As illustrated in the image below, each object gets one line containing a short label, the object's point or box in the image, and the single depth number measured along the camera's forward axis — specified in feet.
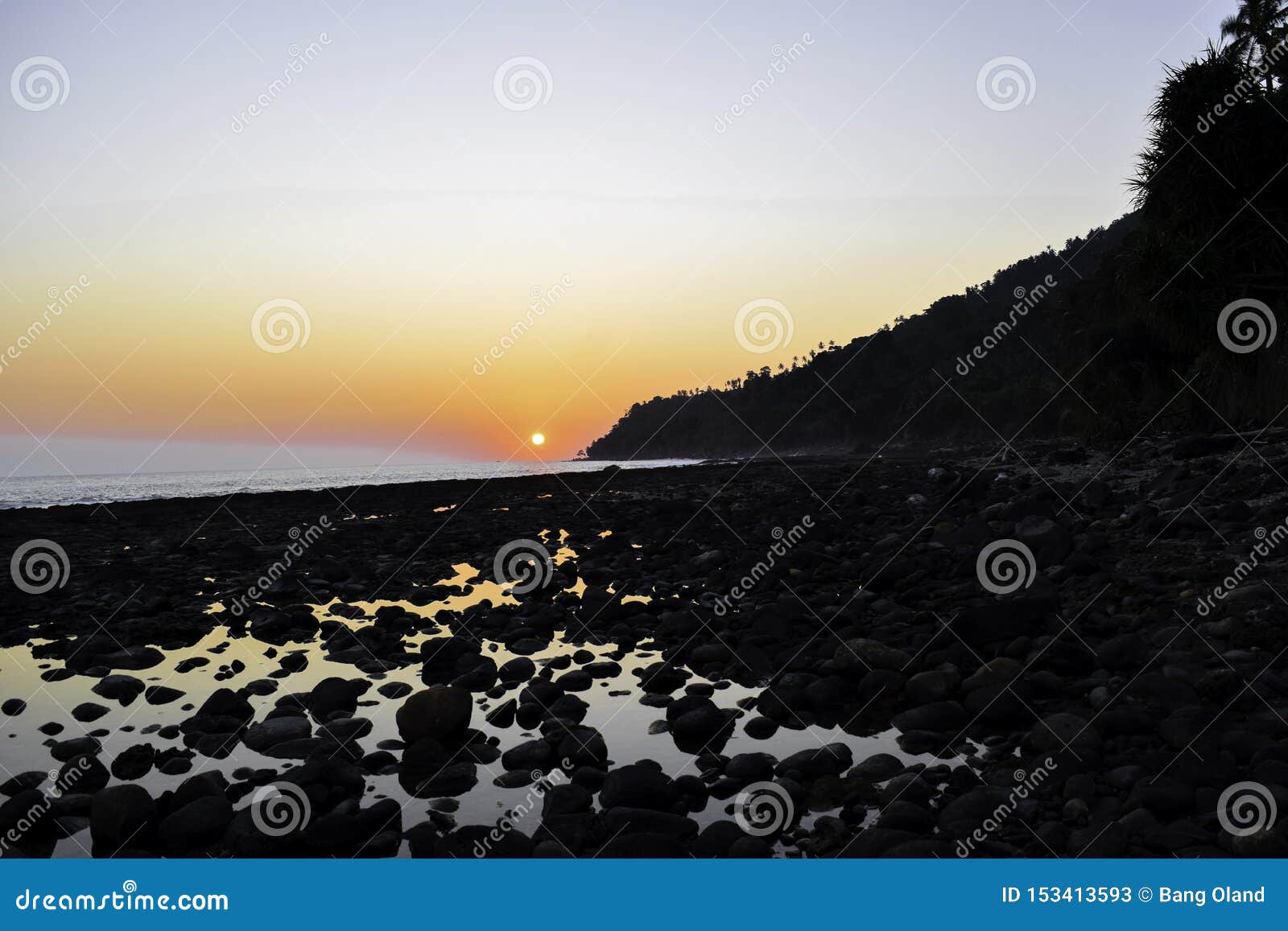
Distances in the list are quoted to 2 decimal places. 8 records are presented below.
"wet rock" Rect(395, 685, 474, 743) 22.97
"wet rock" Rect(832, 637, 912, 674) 27.12
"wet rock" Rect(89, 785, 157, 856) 17.31
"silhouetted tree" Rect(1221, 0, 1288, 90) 118.83
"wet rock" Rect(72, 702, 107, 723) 25.66
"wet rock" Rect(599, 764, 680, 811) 18.52
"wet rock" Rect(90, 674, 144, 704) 27.81
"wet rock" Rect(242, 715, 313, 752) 23.03
